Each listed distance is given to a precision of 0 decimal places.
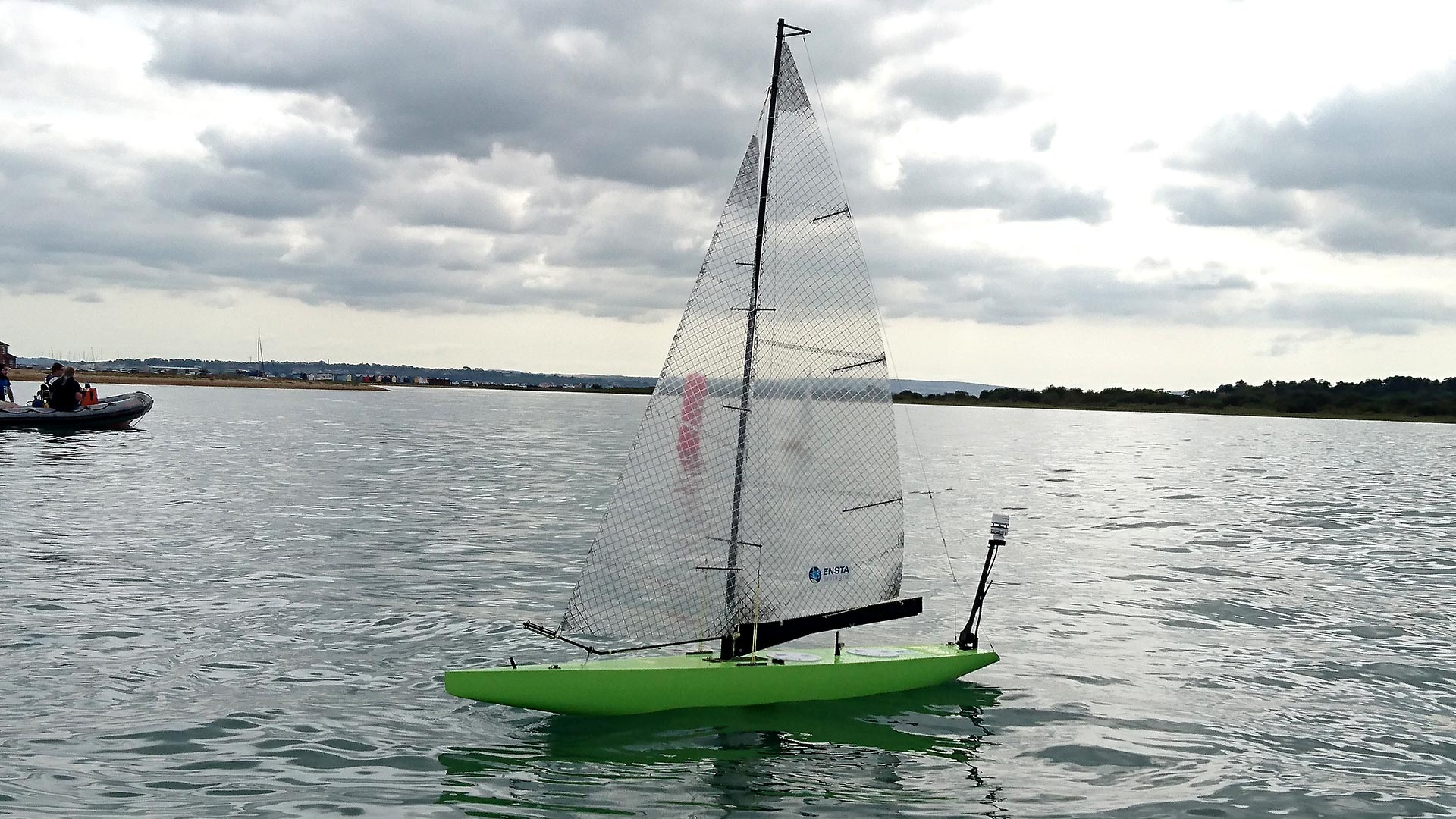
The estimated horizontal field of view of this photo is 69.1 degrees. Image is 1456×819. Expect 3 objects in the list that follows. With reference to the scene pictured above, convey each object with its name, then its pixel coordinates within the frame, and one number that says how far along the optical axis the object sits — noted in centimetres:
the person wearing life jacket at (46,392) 5891
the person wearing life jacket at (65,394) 5819
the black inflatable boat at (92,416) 5716
